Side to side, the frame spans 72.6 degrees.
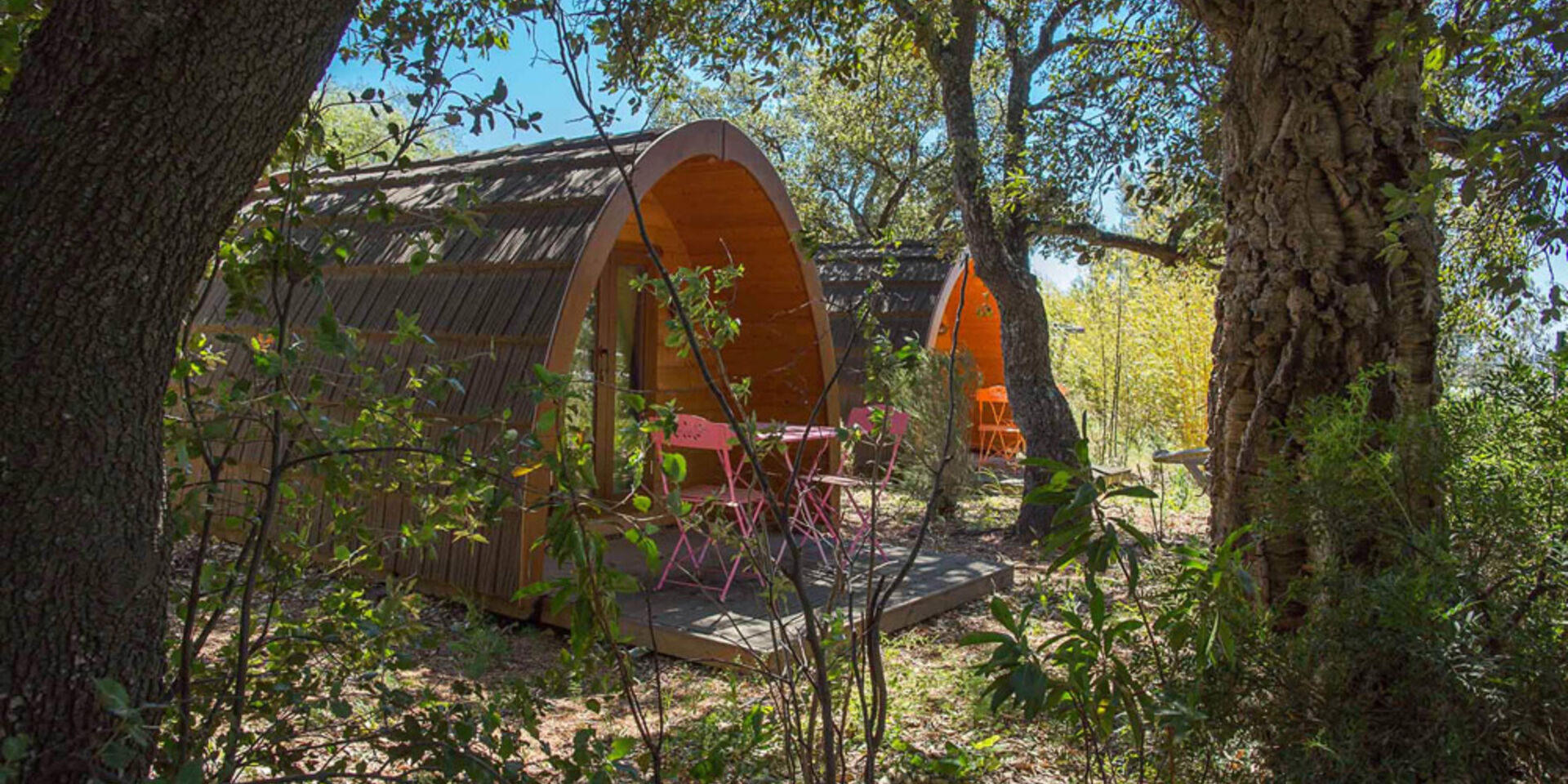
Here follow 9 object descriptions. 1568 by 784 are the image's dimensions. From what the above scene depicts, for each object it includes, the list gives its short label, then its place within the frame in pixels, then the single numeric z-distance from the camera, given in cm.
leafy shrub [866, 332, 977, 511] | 923
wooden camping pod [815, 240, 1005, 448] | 1167
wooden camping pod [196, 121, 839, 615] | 527
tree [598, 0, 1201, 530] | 779
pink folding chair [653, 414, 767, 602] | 501
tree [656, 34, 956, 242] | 1198
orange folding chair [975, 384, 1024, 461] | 1341
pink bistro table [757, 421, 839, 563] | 562
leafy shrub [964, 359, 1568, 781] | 189
